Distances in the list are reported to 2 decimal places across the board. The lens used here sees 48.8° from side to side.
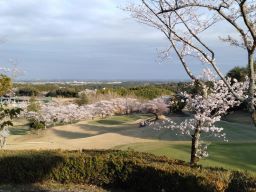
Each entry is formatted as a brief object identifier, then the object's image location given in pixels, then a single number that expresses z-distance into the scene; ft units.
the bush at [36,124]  64.75
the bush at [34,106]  74.42
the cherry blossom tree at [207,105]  21.86
